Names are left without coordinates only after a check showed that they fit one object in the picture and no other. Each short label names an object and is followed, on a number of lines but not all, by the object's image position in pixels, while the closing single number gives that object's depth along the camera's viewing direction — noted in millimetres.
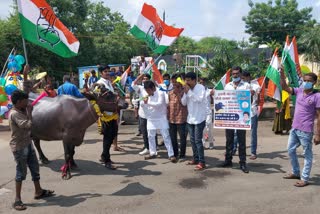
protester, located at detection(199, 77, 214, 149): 6696
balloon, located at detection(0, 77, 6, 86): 8564
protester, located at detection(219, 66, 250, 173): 5238
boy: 3830
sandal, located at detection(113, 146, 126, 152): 6825
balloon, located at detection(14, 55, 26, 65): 8890
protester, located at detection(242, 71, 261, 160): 5799
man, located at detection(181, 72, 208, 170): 5329
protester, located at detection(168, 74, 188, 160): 5873
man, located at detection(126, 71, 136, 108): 9553
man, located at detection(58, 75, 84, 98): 6279
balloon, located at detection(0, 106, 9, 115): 7736
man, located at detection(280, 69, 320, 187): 4483
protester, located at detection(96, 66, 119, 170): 5470
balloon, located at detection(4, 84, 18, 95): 7277
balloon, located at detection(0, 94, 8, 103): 7702
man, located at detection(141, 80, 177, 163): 5879
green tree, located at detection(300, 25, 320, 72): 18177
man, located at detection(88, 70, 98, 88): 9134
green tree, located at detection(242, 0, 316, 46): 32380
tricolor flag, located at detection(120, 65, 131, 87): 7642
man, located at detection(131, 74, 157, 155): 6085
